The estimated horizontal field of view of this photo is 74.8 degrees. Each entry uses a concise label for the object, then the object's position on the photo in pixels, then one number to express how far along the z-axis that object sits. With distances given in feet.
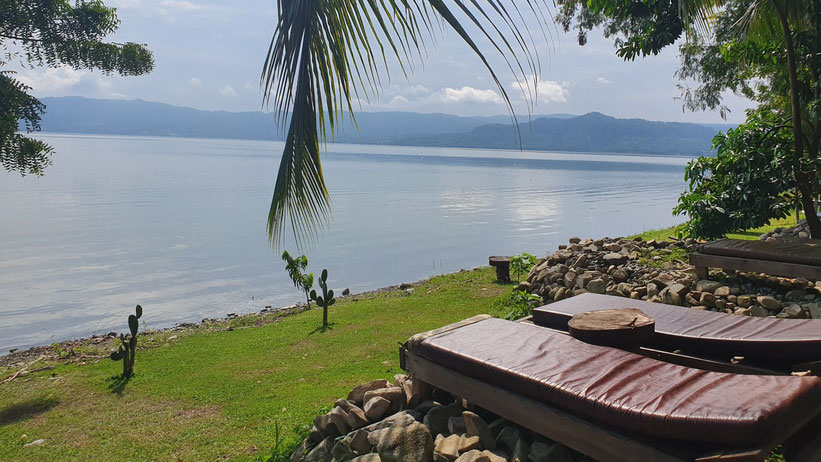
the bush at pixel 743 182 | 24.25
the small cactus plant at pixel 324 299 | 30.60
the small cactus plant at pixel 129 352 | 22.85
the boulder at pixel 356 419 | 12.10
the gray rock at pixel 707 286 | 20.11
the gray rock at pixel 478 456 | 9.31
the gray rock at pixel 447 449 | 10.07
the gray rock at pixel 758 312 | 17.65
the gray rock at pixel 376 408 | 12.28
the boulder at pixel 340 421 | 12.12
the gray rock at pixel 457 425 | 10.89
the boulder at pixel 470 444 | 9.98
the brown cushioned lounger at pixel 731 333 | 10.30
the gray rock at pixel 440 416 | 11.25
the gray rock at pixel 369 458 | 10.33
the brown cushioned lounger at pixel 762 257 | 17.90
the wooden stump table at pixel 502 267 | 35.68
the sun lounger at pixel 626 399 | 7.26
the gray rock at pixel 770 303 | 17.95
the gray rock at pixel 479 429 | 10.18
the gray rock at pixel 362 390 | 13.22
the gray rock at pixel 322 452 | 11.60
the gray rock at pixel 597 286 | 22.52
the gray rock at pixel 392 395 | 12.52
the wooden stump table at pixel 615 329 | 10.99
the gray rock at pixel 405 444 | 10.28
